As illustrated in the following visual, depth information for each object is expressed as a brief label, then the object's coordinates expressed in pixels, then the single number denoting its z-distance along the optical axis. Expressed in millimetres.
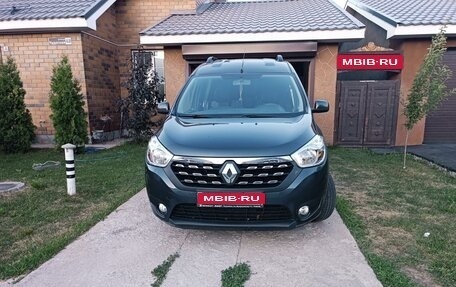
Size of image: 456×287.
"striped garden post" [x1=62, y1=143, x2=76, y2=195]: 4516
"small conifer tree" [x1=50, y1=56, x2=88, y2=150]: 7410
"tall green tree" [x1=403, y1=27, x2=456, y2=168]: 5750
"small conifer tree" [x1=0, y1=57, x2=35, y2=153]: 7496
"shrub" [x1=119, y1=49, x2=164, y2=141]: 9086
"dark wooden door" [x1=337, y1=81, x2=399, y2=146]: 8305
